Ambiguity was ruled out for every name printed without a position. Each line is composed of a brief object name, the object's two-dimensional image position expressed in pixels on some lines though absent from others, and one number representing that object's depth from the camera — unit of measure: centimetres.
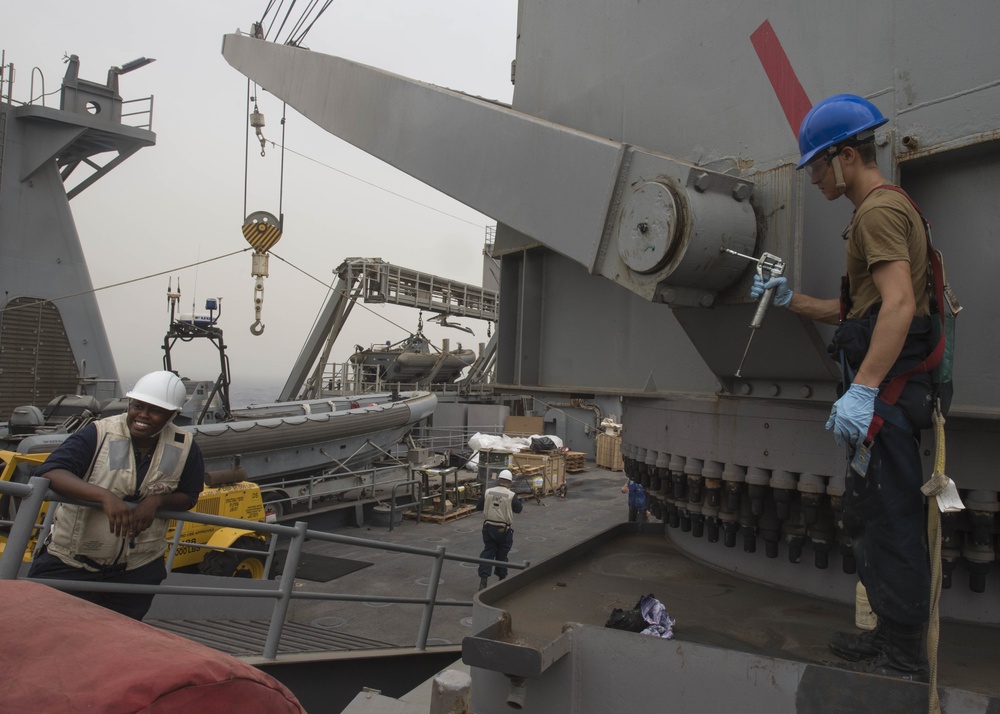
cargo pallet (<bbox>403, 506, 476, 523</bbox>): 1424
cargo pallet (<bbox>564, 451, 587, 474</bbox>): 2284
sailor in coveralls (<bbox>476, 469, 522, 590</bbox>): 947
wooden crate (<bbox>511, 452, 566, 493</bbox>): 1742
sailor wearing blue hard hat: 200
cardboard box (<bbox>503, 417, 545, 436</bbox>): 2308
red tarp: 92
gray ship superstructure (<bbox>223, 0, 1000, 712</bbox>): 260
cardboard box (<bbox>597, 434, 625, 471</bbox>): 2370
